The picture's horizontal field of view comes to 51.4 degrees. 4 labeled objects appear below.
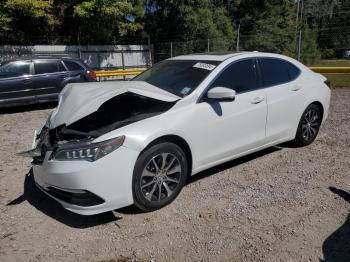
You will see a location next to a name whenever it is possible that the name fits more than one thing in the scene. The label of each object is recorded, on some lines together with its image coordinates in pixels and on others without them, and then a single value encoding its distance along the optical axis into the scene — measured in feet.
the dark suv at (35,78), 32.12
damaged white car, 11.35
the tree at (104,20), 68.85
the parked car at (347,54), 54.82
